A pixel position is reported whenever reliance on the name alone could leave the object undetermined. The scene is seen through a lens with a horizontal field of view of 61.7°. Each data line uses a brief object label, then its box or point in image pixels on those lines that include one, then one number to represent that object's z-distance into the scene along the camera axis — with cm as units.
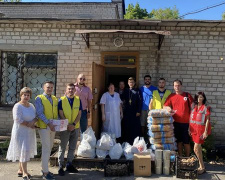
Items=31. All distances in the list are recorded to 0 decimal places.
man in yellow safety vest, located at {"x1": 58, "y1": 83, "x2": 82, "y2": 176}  340
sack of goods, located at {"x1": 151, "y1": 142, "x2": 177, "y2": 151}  383
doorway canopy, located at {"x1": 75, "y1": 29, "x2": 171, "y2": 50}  410
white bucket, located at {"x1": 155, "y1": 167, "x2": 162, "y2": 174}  362
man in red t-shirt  384
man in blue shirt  438
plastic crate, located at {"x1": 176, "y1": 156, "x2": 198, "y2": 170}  343
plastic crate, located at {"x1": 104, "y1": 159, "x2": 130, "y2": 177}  347
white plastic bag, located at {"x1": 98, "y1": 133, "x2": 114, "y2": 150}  384
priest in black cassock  439
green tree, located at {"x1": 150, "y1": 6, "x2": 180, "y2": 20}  3049
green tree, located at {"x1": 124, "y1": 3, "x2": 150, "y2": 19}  2530
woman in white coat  438
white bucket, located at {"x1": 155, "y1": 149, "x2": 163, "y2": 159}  361
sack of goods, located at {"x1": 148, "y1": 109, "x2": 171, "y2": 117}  382
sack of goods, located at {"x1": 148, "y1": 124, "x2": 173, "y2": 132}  381
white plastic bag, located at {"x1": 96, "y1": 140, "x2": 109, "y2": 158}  384
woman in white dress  314
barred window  522
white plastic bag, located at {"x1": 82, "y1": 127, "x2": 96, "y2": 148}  385
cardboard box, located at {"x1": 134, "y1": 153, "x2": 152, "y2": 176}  352
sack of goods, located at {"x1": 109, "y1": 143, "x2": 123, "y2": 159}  378
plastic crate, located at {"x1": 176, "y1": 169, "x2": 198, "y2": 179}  342
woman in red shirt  347
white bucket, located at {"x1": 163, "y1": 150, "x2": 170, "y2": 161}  360
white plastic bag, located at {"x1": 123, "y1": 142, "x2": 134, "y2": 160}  377
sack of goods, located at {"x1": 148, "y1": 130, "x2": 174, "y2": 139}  383
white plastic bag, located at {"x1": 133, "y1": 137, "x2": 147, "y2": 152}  376
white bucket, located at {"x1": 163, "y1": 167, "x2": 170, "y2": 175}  358
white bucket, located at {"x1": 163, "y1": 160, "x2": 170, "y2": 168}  359
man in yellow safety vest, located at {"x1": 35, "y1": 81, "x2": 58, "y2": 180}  318
